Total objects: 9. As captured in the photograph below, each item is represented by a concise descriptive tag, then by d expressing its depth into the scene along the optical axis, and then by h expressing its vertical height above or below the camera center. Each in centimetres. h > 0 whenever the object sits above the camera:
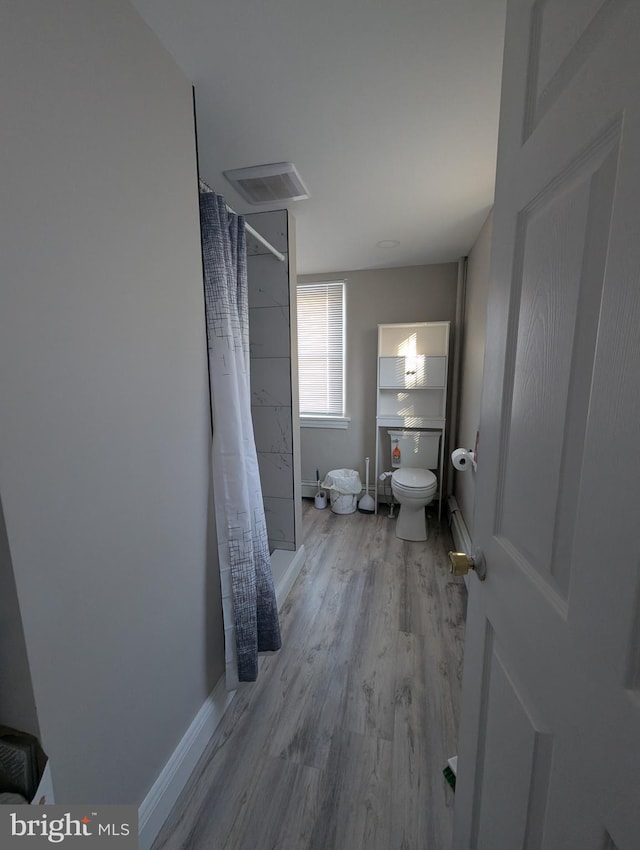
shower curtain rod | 135 +67
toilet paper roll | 220 -56
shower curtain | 129 -30
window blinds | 340 +20
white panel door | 37 -11
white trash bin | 333 -112
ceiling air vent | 168 +95
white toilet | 275 -87
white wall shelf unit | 305 -5
